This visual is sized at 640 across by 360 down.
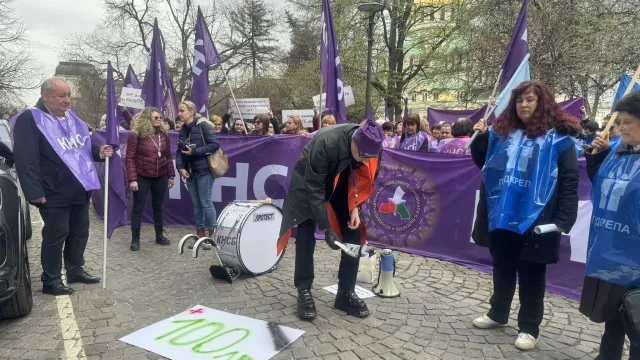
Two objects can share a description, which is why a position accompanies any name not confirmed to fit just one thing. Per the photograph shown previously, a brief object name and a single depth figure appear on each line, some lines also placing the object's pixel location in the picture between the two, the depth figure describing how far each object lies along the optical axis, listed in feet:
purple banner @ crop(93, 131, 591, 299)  15.42
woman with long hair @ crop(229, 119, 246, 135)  28.14
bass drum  15.02
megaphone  14.34
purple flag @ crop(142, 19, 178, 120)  26.61
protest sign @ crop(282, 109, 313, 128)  42.01
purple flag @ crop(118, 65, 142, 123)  36.86
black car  10.99
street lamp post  42.11
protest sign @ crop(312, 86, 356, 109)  31.55
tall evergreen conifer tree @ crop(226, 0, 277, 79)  103.91
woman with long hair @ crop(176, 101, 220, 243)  19.38
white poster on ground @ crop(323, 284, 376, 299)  14.32
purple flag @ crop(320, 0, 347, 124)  21.63
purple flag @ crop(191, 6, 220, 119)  24.94
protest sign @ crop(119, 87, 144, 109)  34.35
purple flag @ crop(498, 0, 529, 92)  13.87
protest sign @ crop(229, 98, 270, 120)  34.53
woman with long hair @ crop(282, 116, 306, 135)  24.54
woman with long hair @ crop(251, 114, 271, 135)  25.08
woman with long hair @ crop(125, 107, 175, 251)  19.40
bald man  12.99
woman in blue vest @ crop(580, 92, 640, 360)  8.29
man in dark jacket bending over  11.21
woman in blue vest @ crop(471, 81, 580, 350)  10.14
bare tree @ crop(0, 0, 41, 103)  84.12
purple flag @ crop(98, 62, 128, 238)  16.81
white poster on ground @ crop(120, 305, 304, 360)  10.52
